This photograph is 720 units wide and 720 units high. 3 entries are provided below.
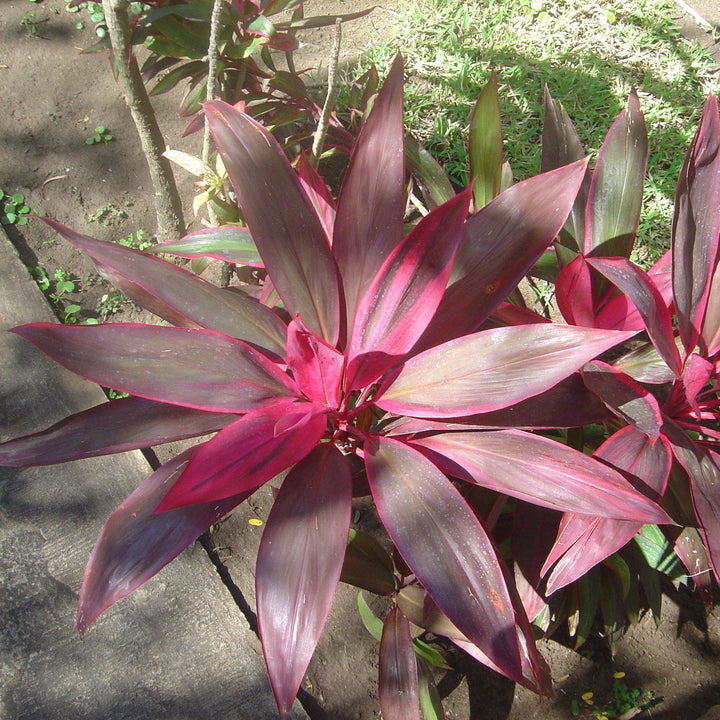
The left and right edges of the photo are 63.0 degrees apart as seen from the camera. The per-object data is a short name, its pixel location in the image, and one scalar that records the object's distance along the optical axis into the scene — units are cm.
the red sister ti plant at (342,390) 88
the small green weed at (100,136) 249
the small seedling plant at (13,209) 227
